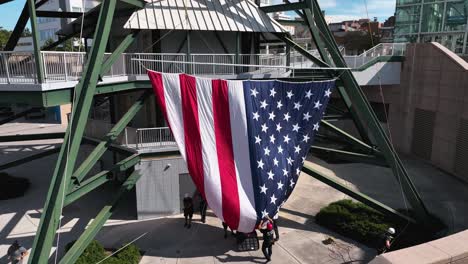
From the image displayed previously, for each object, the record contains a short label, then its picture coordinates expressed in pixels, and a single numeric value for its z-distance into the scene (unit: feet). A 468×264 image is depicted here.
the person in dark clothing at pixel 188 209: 48.19
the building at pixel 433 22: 122.11
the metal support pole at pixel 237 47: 56.34
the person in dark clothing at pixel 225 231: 45.47
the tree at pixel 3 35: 197.99
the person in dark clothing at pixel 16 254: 37.06
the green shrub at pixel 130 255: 39.35
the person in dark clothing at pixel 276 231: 43.82
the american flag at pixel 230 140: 33.76
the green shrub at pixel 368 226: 44.43
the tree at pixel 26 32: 267.59
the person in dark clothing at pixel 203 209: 50.01
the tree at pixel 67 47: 203.05
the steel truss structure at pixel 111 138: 31.42
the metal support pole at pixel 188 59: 52.33
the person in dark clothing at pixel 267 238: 39.73
